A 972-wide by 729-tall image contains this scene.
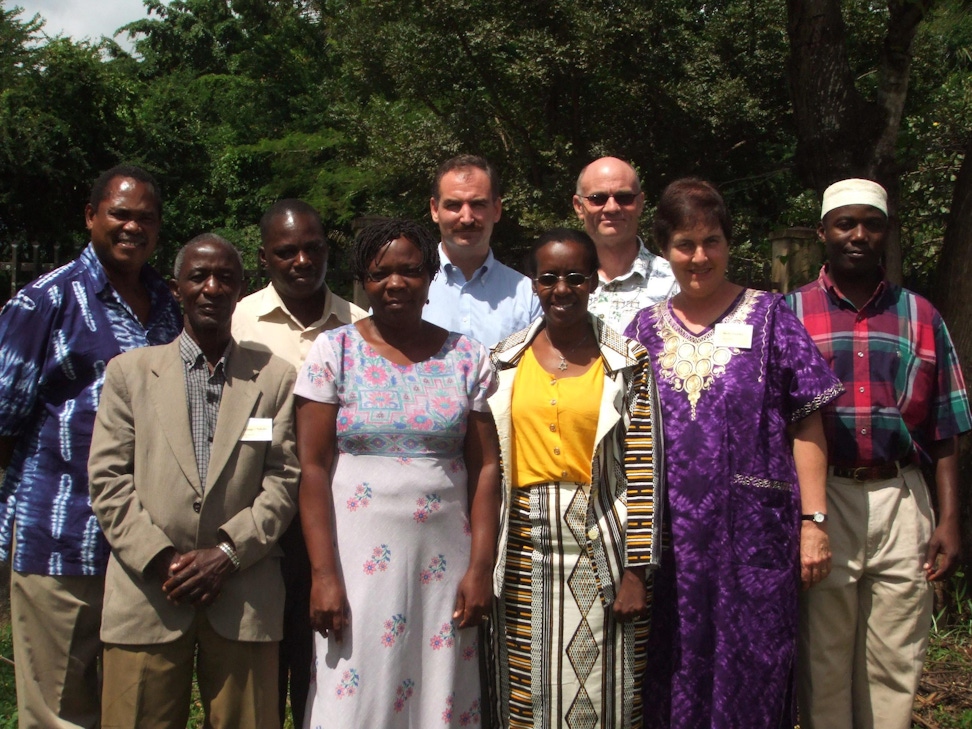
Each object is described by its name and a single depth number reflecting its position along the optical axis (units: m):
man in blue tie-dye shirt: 3.06
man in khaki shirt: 3.32
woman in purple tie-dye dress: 3.07
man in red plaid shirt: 3.24
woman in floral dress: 2.88
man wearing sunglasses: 3.84
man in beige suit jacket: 2.86
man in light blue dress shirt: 3.83
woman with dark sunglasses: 2.99
